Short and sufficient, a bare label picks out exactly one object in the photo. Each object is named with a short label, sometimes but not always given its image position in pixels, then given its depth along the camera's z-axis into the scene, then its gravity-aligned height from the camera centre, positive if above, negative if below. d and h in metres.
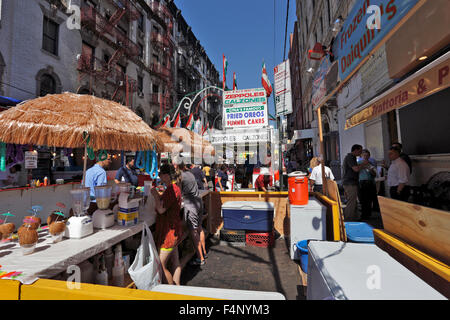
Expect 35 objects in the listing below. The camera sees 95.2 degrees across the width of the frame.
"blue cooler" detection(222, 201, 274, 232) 4.88 -1.12
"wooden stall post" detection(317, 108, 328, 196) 4.05 -0.10
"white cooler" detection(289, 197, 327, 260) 4.14 -1.13
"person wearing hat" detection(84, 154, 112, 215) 4.90 -0.08
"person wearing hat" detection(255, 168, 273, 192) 7.62 -0.46
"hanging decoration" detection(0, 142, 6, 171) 2.71 +0.26
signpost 12.00 +4.61
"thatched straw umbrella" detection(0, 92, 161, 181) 2.28 +0.59
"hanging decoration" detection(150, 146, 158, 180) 3.77 +0.13
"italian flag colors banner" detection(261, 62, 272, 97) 9.91 +4.26
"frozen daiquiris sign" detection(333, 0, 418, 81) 1.71 +1.38
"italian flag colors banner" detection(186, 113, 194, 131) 10.72 +2.59
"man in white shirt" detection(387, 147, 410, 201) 4.86 -0.26
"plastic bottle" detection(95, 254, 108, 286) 2.31 -1.16
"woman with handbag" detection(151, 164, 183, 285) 3.15 -0.82
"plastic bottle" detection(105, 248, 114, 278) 2.53 -1.08
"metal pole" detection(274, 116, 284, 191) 6.92 +0.22
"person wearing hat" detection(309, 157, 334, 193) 6.94 -0.33
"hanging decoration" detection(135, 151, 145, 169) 3.69 +0.25
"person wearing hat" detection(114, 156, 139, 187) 6.16 -0.04
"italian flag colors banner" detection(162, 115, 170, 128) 9.56 +2.40
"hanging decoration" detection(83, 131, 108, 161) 2.42 +0.42
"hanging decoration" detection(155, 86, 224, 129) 9.56 +2.41
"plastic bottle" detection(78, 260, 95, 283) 2.18 -1.06
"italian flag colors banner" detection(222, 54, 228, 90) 12.53 +6.43
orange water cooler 4.25 -0.42
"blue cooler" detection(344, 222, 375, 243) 3.38 -1.16
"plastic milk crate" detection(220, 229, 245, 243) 5.14 -1.64
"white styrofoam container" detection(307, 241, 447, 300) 1.33 -0.82
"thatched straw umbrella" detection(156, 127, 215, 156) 7.02 +1.13
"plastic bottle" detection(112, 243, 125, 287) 2.49 -1.19
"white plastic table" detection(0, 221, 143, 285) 1.65 -0.74
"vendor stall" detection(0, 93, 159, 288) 1.90 +0.38
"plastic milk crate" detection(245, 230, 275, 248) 5.00 -1.70
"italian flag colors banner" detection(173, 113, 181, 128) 10.64 +2.61
